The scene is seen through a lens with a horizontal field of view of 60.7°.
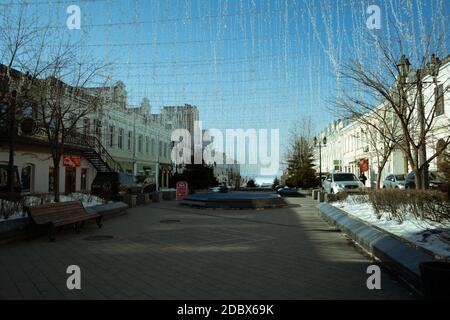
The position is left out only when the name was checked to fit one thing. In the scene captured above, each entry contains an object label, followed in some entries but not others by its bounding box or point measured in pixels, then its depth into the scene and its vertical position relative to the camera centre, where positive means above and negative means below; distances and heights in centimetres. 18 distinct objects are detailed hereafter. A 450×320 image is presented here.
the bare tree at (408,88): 1220 +303
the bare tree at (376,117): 1494 +255
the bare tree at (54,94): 1239 +306
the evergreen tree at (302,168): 3869 +100
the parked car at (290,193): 3222 -134
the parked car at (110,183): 2365 -35
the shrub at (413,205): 788 -66
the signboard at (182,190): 2770 -90
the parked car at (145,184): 3197 -58
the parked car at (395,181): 2756 -32
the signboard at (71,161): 2911 +128
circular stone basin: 1958 -126
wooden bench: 926 -98
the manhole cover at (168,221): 1387 -157
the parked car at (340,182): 2389 -33
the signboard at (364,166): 4206 +118
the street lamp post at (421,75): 1220 +328
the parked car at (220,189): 3506 -111
